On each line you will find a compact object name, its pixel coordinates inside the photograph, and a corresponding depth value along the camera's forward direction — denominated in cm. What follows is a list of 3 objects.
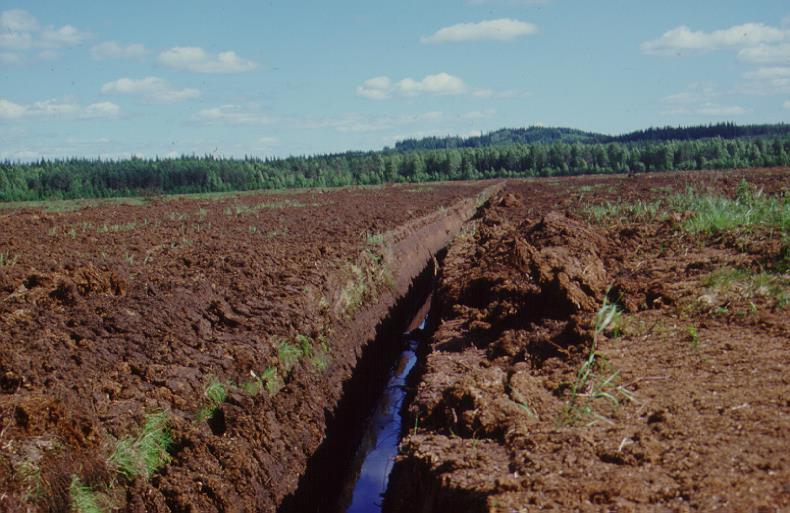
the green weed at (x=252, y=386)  651
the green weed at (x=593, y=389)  458
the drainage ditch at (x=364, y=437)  682
